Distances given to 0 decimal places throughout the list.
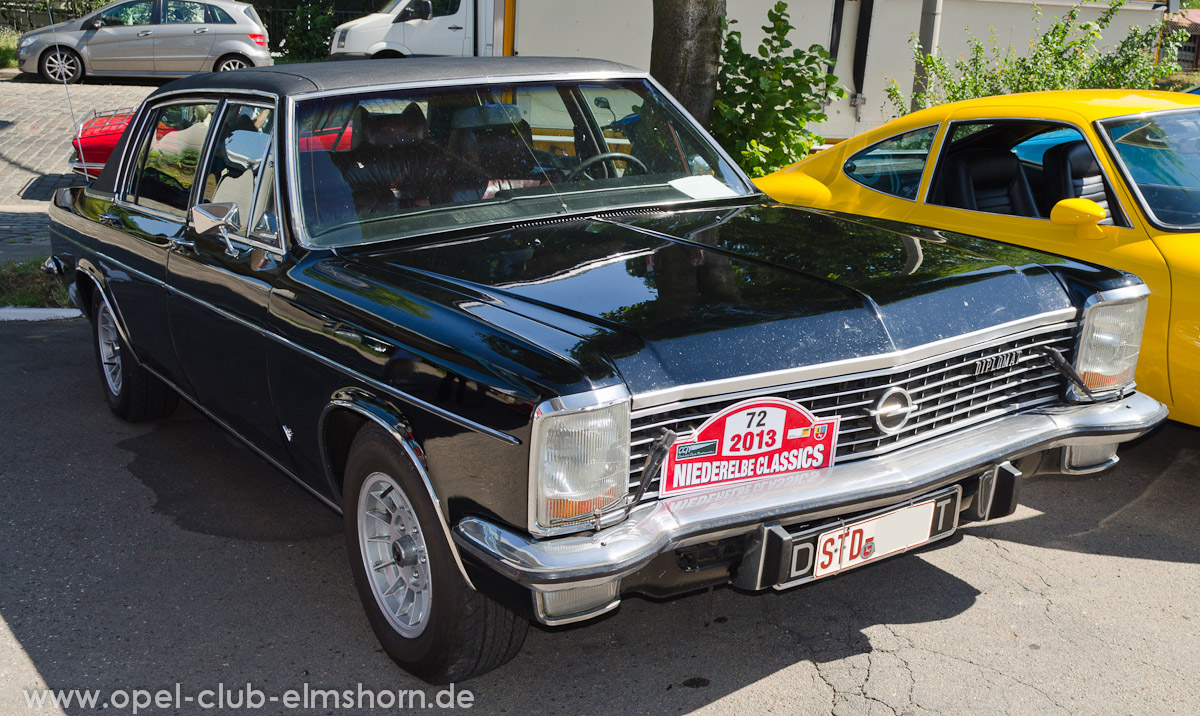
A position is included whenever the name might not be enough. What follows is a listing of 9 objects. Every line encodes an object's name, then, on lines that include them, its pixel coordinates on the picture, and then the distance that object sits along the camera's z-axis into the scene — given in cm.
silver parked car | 1828
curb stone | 711
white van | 1508
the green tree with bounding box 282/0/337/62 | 2567
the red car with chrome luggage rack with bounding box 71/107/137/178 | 1040
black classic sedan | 255
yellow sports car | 427
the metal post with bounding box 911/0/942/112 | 1145
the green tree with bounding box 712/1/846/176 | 770
